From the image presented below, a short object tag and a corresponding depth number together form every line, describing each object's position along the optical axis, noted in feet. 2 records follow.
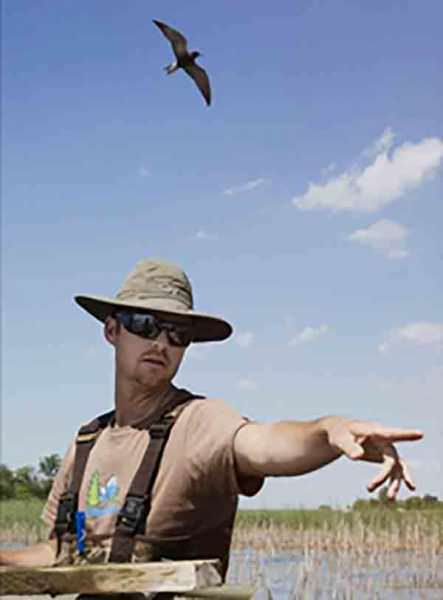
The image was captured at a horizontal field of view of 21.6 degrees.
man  6.26
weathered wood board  5.15
